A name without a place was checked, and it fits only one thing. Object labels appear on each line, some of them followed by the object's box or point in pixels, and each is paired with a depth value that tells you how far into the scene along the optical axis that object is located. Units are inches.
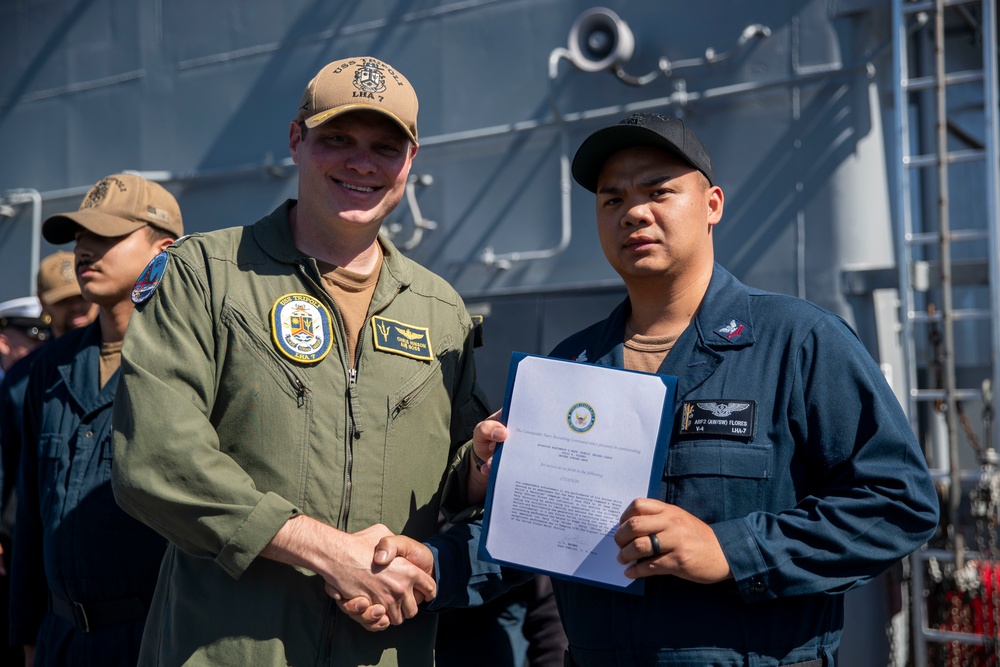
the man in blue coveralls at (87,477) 112.3
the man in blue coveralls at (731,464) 79.2
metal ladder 168.2
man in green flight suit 82.5
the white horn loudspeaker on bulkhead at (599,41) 199.8
